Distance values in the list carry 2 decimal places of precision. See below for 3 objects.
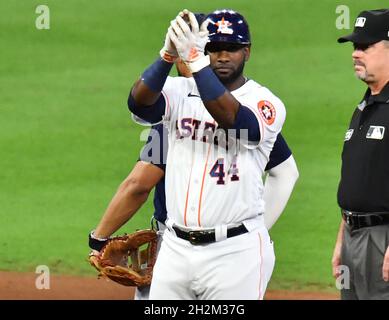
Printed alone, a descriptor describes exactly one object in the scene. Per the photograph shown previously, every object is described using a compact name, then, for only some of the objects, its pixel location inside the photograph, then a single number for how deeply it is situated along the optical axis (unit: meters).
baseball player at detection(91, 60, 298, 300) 10.69
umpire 10.45
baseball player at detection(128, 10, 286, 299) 9.50
